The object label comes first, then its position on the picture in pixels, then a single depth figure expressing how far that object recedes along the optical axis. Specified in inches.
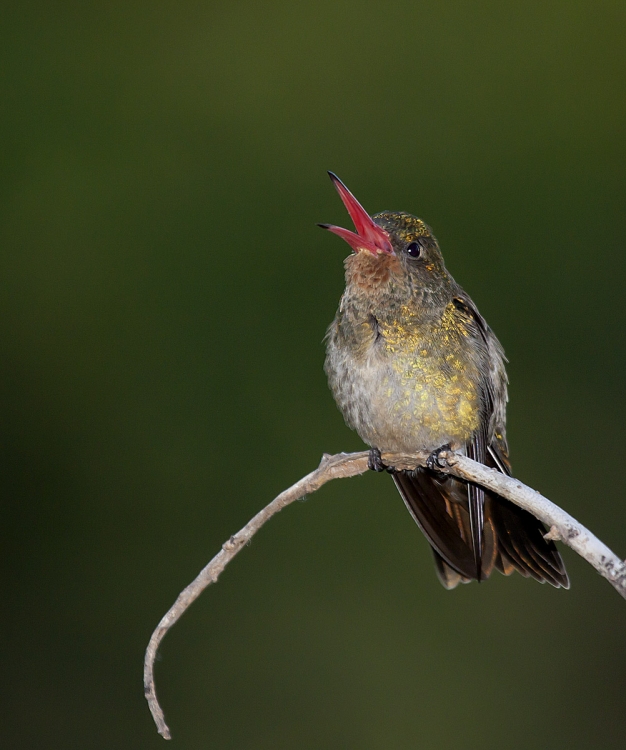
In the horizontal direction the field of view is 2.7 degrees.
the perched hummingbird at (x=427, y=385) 88.2
